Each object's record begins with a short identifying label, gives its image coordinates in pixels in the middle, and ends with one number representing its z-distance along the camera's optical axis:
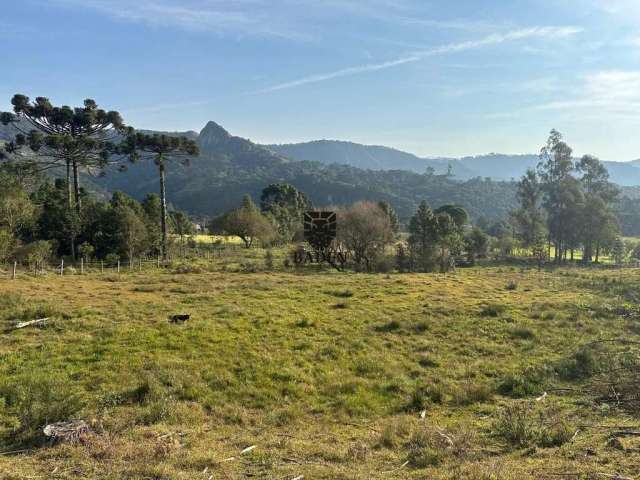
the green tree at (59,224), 45.81
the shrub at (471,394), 12.21
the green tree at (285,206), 83.81
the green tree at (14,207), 37.00
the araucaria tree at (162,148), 47.84
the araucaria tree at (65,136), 42.53
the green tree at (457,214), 78.12
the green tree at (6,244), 32.15
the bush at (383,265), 50.41
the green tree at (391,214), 65.02
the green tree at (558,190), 70.06
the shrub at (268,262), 45.44
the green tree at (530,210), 78.56
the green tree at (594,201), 67.69
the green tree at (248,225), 73.69
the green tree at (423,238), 52.44
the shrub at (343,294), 26.59
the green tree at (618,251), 64.94
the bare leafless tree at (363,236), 51.84
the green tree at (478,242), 71.38
